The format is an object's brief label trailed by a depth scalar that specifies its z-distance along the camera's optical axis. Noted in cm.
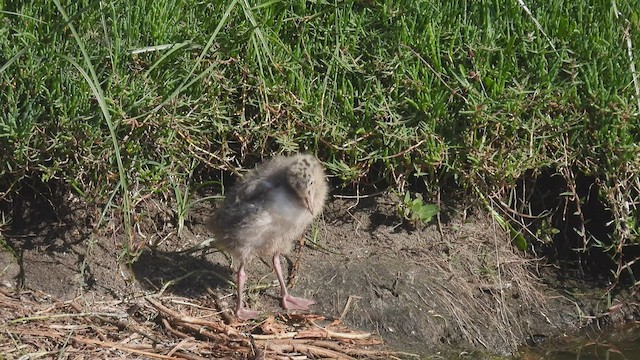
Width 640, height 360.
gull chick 1001
